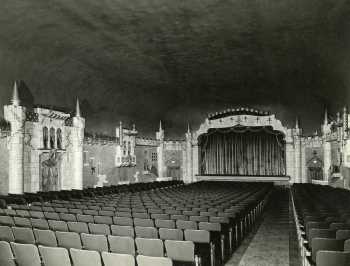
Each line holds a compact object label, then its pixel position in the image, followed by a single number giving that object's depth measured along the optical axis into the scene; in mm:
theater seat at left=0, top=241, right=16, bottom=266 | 5270
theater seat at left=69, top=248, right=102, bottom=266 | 4777
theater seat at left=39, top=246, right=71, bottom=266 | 4910
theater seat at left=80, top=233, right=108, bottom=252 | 6012
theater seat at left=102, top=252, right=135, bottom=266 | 4637
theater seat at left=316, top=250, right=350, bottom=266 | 4680
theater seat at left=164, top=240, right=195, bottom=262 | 5676
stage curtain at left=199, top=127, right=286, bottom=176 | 32844
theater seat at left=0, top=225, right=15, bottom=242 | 6789
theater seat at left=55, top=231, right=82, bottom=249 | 6215
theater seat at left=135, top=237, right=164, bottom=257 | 5809
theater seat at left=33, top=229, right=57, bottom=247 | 6465
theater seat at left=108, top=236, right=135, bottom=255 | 5910
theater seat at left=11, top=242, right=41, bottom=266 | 5125
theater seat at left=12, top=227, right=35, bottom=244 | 6640
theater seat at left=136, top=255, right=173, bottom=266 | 4496
